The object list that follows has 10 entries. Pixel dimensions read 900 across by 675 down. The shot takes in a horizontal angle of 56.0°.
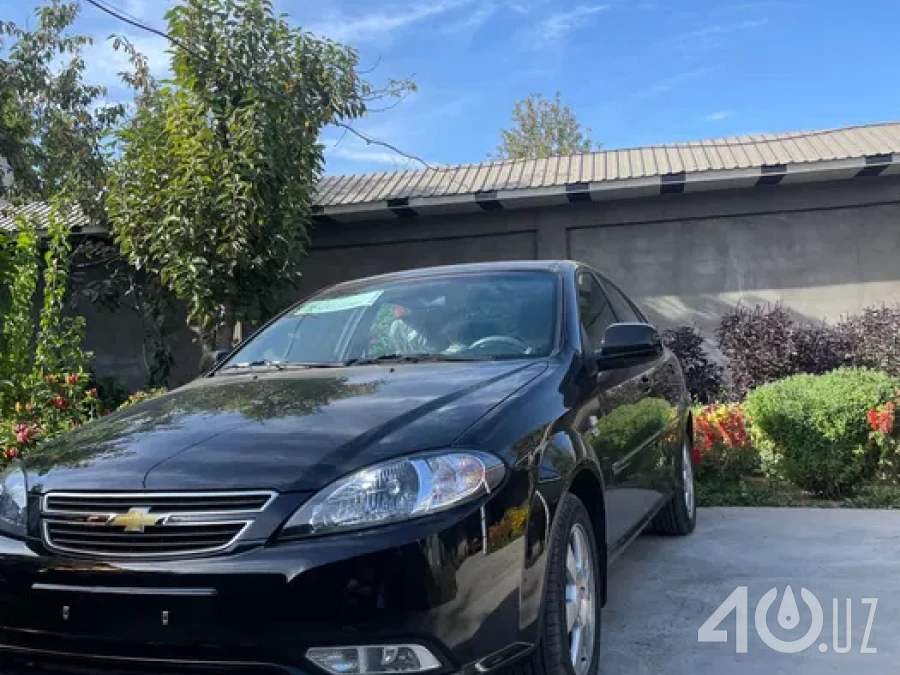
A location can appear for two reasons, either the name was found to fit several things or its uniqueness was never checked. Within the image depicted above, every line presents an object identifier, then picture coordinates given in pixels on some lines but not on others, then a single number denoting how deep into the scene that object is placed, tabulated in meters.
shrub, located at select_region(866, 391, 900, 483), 6.07
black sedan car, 2.16
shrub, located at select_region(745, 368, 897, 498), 6.14
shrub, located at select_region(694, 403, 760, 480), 6.80
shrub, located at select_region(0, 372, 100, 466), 5.52
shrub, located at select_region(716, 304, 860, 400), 8.95
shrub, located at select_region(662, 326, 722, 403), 9.67
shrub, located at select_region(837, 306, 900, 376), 8.69
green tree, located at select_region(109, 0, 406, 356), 8.39
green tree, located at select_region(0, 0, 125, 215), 11.70
